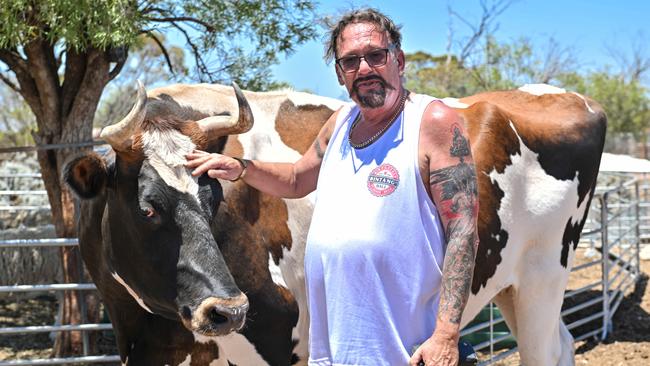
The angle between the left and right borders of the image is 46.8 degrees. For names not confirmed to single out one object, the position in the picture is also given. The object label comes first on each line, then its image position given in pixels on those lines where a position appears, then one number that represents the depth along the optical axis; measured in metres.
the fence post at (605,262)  8.47
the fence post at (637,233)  10.62
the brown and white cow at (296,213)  3.84
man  2.55
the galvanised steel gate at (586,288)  5.42
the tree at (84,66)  6.59
